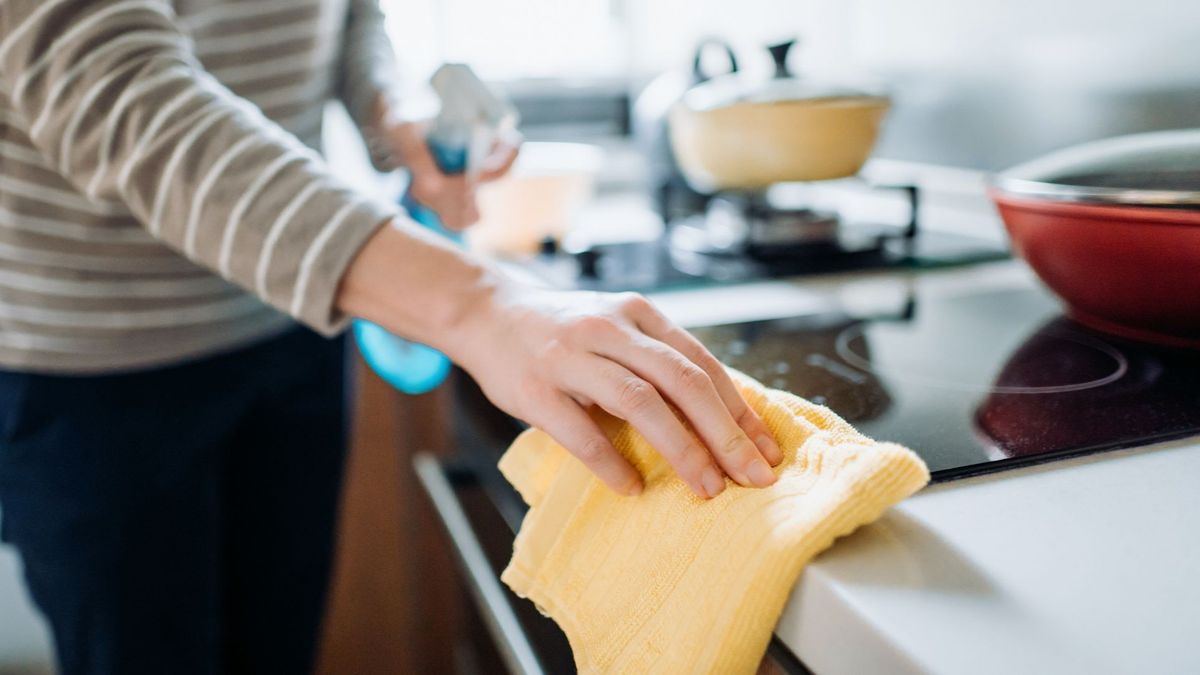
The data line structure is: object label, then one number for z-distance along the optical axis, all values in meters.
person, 0.43
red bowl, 0.52
